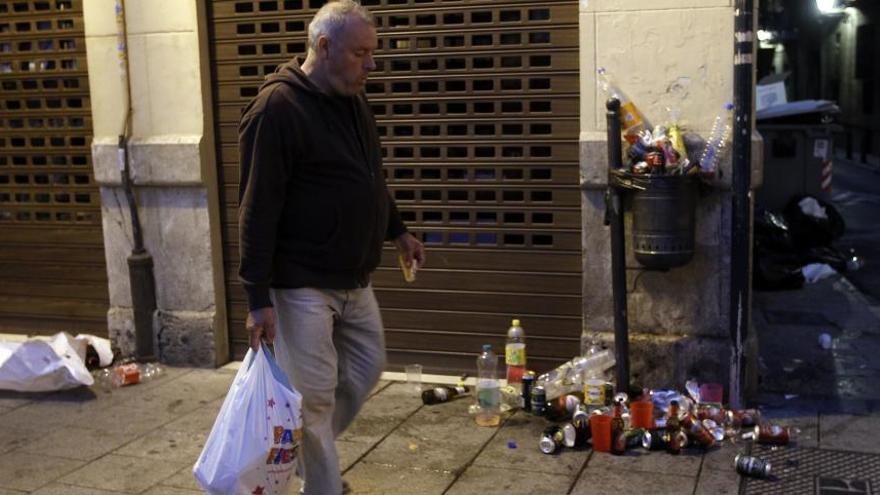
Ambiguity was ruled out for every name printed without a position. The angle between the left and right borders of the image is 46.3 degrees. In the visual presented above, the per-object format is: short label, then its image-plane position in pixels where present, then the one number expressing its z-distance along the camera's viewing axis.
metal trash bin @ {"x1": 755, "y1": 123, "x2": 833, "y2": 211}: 10.34
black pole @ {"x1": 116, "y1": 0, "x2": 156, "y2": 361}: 6.55
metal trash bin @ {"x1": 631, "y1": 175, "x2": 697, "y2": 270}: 5.12
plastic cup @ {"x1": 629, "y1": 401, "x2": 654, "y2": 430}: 5.05
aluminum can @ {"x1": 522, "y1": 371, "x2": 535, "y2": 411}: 5.50
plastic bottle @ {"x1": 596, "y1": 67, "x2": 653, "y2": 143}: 5.39
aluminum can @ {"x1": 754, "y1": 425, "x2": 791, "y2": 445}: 4.89
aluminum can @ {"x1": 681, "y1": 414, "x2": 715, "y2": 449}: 4.87
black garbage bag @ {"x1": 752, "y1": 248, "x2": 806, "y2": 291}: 8.53
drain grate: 4.42
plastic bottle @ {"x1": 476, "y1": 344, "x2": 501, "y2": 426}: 5.36
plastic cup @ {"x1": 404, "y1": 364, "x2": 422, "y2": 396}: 6.14
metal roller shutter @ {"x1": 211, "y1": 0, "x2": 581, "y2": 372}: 5.79
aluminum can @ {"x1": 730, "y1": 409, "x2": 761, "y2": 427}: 5.14
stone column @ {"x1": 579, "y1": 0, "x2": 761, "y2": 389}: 5.28
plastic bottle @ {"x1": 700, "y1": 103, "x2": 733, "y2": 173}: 5.25
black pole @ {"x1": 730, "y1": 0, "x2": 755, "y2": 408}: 5.02
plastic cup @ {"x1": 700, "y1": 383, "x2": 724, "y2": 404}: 5.38
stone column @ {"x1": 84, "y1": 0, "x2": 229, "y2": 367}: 6.39
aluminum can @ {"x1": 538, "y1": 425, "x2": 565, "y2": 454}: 4.91
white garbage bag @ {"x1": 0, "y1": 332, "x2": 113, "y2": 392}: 6.10
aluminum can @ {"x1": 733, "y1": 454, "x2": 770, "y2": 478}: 4.53
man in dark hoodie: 3.82
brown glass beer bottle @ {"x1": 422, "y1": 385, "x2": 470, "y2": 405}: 5.72
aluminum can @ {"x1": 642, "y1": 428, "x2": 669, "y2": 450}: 4.89
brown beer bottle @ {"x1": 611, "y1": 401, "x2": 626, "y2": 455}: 4.87
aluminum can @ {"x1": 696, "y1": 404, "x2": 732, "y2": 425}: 5.12
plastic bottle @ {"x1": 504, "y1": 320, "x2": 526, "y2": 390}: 5.73
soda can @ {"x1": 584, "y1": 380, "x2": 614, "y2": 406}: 5.30
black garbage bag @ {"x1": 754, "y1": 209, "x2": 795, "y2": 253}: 9.30
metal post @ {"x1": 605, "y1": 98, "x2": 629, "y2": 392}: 5.27
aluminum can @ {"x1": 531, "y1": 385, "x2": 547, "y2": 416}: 5.42
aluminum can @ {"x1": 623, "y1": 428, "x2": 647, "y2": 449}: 4.93
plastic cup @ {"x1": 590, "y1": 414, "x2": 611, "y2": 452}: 4.90
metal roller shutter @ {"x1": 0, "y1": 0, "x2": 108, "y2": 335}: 6.96
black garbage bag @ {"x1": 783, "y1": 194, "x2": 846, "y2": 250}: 9.65
